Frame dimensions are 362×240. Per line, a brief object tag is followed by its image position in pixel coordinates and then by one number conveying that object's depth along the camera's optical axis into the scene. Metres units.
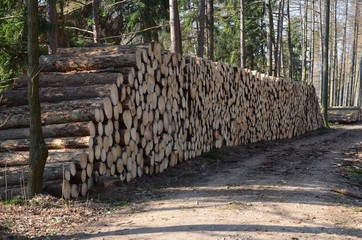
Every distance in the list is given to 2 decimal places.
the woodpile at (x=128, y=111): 6.81
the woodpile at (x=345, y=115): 28.11
